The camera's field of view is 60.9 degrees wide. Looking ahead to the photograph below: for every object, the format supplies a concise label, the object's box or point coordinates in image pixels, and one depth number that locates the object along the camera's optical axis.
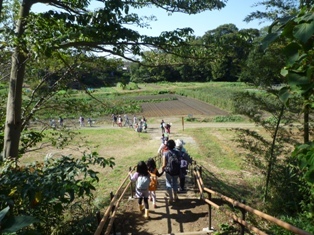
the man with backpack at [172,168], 5.73
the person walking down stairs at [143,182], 5.40
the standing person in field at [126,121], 28.53
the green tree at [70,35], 3.22
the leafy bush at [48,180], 2.22
